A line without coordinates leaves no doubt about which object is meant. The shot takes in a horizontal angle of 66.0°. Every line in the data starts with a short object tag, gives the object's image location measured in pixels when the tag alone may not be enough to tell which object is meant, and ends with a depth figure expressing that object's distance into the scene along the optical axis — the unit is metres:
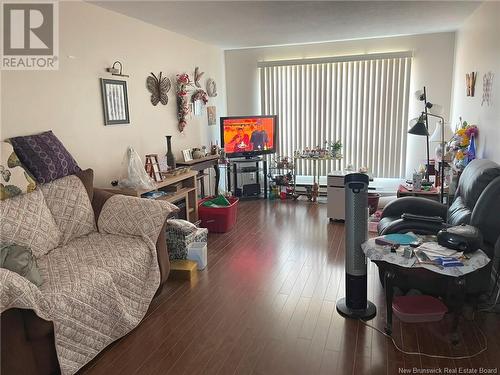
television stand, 5.95
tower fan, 2.48
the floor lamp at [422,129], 4.07
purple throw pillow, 2.71
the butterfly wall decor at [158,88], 4.35
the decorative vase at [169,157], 4.46
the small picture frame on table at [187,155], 4.93
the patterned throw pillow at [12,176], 2.46
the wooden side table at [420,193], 4.01
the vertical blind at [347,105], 5.62
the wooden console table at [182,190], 3.83
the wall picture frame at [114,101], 3.66
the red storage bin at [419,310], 2.47
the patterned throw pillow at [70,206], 2.75
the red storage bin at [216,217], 4.41
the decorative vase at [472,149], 3.76
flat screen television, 5.75
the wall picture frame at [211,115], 5.79
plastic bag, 3.52
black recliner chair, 2.46
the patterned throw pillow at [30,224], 2.37
